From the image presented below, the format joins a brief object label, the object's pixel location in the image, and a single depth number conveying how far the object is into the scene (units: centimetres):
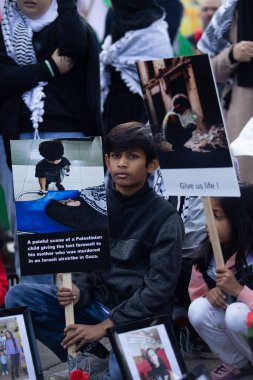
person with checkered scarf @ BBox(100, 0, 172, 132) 700
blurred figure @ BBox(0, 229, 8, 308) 544
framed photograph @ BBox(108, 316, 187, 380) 434
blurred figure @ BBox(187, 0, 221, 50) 910
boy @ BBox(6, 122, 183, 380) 491
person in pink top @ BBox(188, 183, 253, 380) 467
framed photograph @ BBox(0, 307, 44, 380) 460
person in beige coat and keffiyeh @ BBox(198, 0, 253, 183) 657
